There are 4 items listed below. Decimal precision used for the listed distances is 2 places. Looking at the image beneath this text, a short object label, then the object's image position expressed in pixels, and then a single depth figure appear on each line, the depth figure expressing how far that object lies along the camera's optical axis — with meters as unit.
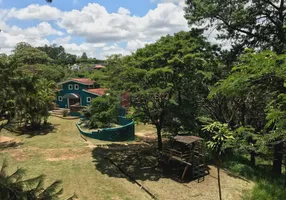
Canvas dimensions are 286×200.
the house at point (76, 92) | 30.98
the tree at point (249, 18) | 11.91
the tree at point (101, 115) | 21.30
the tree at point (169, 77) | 12.99
